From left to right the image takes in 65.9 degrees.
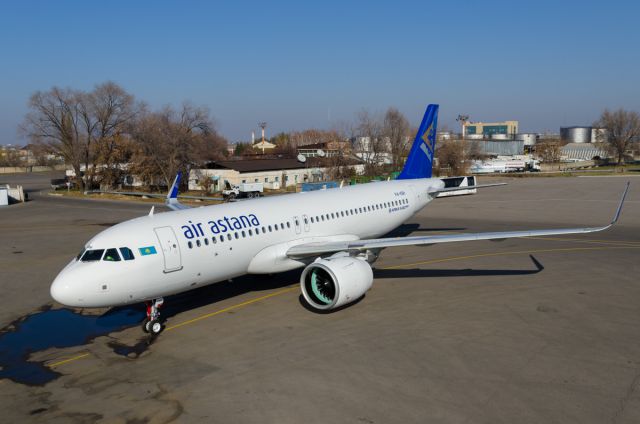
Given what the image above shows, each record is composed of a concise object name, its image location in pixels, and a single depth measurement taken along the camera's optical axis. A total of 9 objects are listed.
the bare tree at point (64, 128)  82.81
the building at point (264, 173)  75.38
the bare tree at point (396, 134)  95.00
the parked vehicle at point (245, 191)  65.69
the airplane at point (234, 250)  16.94
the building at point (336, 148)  90.12
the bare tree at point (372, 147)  90.75
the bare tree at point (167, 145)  76.50
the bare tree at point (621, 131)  131.38
